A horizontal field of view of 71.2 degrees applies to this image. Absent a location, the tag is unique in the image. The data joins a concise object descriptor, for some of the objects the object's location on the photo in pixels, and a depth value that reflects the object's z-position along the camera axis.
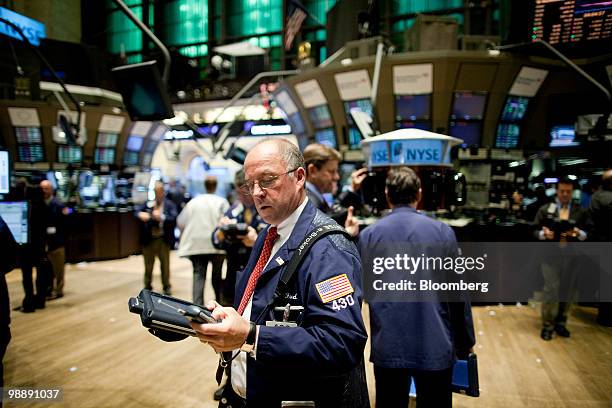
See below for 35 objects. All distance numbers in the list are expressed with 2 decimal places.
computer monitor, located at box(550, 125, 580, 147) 5.01
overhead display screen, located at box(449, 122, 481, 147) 8.83
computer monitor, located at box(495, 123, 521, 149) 8.99
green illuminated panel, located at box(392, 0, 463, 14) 11.55
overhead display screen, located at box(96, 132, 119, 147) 12.51
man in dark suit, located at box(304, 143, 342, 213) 2.89
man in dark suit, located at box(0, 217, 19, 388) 2.21
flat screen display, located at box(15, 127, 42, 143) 9.18
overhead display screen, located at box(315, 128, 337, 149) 10.80
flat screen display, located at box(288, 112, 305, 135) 11.47
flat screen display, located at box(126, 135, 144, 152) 13.55
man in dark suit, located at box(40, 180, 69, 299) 5.71
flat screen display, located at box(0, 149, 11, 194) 3.12
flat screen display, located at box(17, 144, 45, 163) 10.74
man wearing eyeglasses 1.15
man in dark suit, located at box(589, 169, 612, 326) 2.62
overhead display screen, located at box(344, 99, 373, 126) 9.48
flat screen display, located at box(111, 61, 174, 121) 2.79
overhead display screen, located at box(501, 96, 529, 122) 8.39
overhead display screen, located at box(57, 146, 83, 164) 12.24
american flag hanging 6.45
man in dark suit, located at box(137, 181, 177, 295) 6.11
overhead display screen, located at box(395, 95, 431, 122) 8.27
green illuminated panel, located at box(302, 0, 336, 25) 11.91
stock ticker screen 2.55
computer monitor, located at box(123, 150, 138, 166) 13.51
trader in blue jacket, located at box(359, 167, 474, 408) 2.04
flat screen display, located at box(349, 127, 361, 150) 9.82
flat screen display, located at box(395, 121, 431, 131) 8.59
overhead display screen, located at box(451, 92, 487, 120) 8.49
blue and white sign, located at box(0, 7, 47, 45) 2.68
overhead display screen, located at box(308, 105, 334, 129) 10.55
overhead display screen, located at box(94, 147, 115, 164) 12.71
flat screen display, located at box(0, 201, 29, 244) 3.08
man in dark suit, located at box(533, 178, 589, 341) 3.66
